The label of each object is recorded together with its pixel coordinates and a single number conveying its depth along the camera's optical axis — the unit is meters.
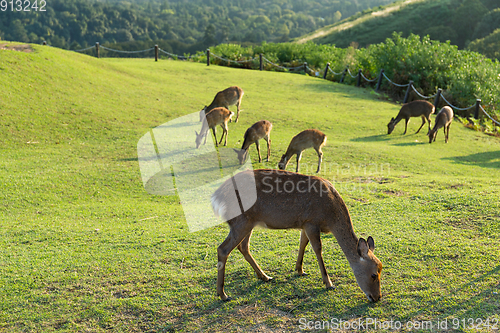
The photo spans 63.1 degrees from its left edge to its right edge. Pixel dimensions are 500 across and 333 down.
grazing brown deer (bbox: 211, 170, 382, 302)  4.54
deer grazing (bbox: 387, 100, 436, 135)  15.49
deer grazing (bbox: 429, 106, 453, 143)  14.59
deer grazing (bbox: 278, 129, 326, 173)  10.49
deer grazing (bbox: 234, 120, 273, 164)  10.94
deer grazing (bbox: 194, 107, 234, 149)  12.19
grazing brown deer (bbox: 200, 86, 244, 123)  14.59
